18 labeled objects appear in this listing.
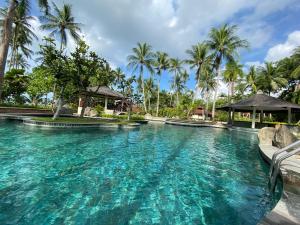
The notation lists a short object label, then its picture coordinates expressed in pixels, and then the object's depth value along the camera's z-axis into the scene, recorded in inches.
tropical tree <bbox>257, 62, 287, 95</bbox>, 1226.0
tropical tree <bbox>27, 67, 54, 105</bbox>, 811.0
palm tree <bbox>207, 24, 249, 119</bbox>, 1083.9
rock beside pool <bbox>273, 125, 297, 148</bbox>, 283.3
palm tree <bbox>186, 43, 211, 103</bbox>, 1200.8
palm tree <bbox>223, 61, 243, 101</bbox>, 1256.8
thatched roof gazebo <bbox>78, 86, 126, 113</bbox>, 998.1
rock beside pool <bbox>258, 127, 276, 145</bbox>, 366.6
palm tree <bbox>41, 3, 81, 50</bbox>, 1012.5
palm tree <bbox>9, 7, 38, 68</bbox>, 941.3
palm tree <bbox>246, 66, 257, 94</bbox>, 1330.0
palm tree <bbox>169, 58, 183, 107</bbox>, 1475.1
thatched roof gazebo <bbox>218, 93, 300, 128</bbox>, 750.1
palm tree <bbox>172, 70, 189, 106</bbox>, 1789.9
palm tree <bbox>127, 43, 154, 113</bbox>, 1352.1
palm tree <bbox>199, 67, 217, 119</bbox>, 1259.8
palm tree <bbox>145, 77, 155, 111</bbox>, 1888.3
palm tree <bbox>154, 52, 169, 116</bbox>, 1437.0
